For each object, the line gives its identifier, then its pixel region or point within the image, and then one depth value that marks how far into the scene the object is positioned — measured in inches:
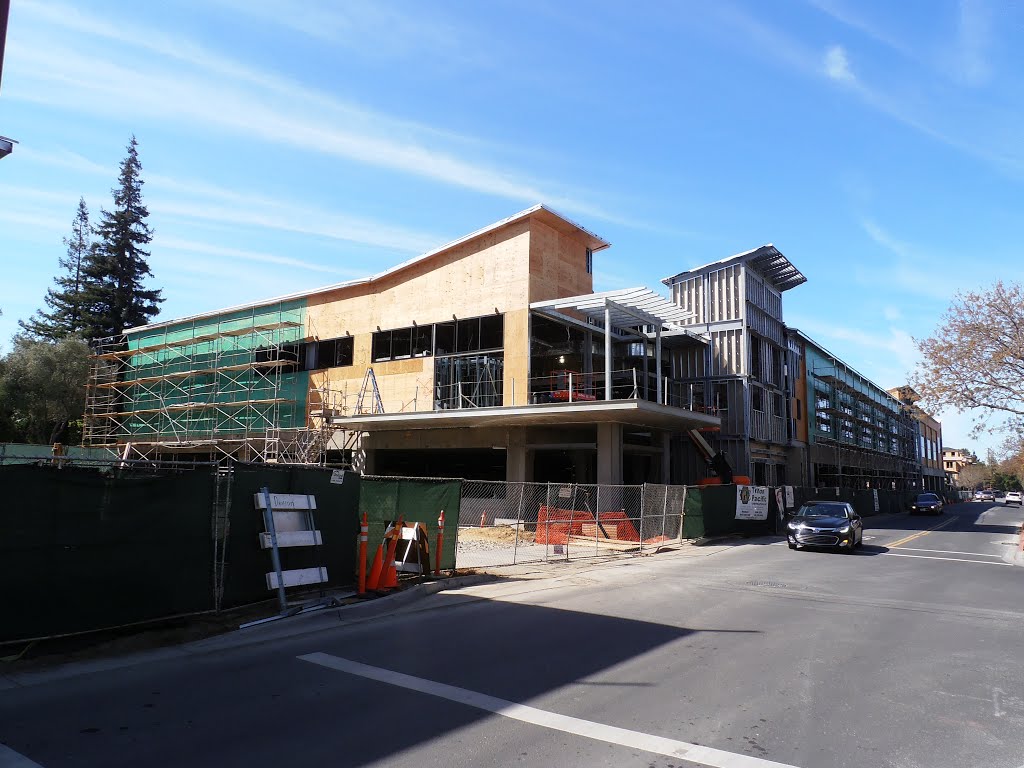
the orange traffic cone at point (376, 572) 432.8
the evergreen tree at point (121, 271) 2223.2
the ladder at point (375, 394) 1170.6
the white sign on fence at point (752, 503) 1000.9
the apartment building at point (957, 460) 5668.3
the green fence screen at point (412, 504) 496.1
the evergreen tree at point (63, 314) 2254.1
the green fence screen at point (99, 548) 281.4
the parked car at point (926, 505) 1754.4
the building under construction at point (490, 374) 1068.5
